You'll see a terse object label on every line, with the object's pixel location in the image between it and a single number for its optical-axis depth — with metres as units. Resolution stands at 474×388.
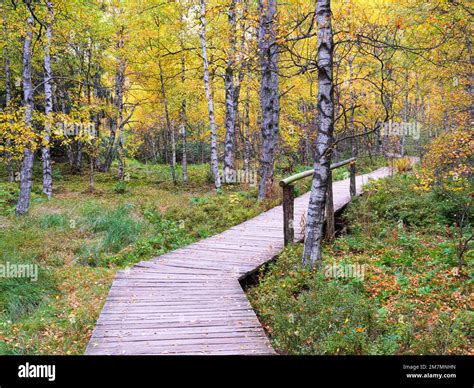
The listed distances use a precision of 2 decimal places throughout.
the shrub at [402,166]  19.00
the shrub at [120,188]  17.64
